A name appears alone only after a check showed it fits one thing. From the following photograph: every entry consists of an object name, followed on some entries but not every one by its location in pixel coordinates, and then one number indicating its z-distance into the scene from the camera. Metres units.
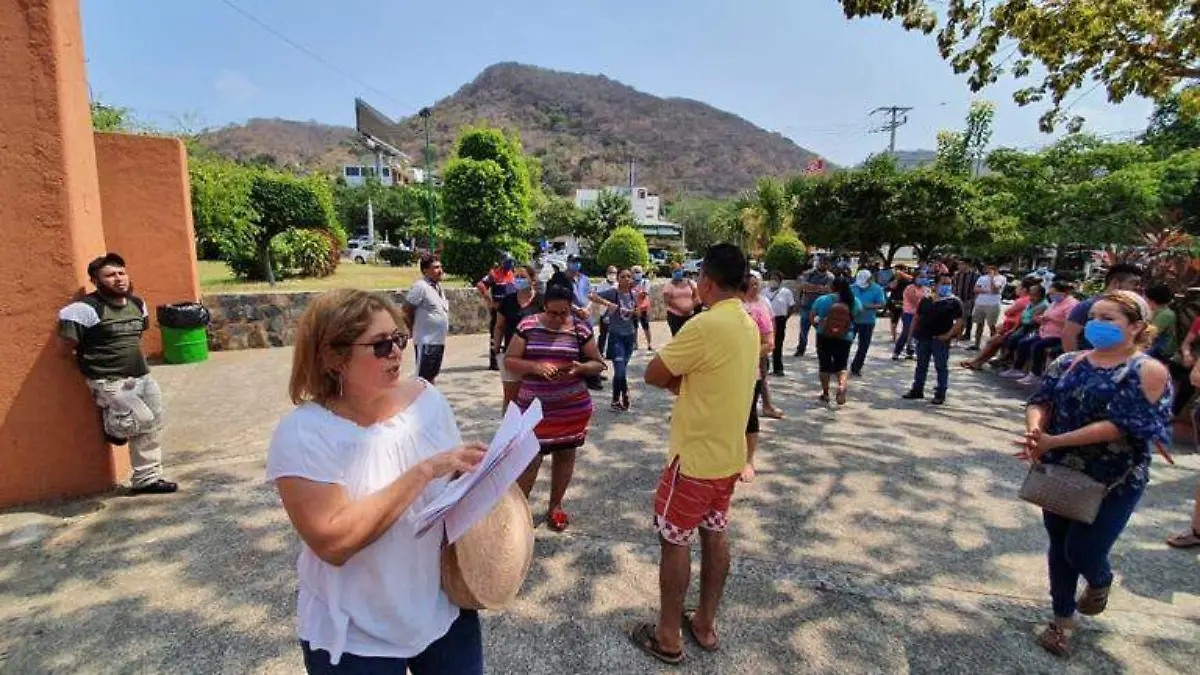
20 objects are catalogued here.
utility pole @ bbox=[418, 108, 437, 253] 29.38
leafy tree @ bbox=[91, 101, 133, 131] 15.12
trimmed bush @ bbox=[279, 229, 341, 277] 16.08
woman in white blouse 1.32
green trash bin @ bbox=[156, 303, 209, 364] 8.26
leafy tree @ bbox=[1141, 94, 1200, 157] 31.69
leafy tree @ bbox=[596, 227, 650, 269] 18.48
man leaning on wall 3.86
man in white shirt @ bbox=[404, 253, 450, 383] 6.03
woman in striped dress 3.54
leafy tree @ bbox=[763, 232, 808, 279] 20.64
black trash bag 8.23
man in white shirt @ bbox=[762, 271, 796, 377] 8.67
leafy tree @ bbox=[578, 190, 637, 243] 38.81
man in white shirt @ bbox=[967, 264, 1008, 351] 10.66
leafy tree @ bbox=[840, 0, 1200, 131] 6.25
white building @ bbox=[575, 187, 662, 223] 72.15
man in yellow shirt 2.47
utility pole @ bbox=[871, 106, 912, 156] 46.34
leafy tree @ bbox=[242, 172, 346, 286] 14.66
